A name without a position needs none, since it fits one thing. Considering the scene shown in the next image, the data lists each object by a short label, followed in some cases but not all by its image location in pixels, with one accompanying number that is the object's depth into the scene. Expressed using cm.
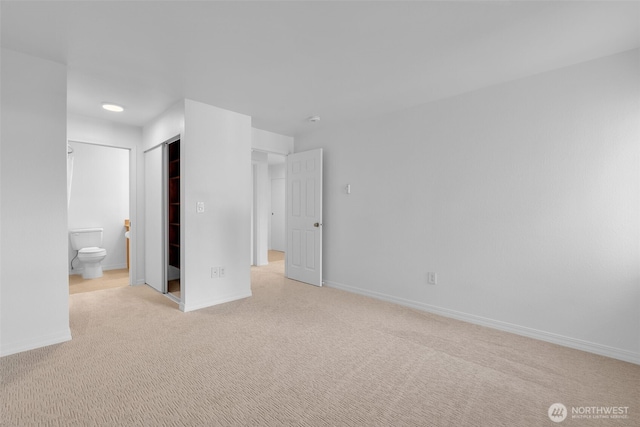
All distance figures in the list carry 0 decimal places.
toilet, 469
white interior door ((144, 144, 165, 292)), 396
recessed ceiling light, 341
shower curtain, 480
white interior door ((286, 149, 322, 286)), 437
